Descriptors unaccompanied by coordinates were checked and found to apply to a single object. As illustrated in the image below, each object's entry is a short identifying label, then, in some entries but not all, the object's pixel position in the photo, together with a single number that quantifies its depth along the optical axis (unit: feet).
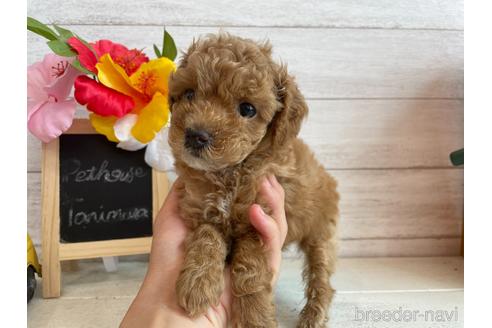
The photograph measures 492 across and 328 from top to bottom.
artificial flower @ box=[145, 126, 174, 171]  2.08
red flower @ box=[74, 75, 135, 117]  1.94
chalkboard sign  2.05
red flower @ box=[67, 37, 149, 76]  1.96
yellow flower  1.97
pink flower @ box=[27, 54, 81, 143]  1.97
